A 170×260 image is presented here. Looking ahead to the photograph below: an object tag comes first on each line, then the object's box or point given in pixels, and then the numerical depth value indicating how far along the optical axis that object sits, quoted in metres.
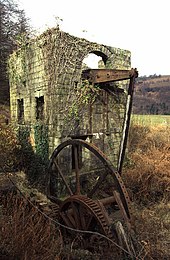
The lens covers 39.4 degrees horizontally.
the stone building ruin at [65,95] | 7.16
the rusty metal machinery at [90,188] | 4.43
